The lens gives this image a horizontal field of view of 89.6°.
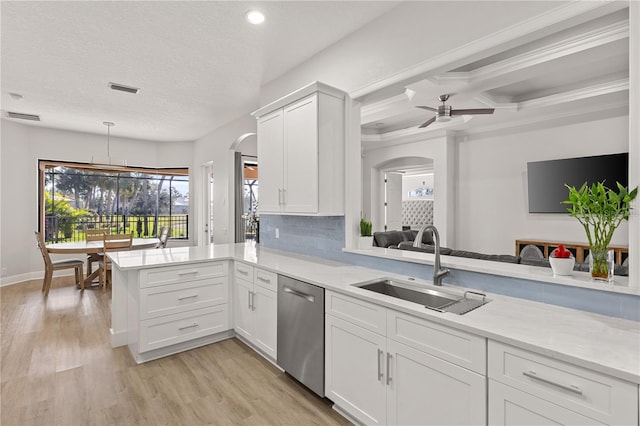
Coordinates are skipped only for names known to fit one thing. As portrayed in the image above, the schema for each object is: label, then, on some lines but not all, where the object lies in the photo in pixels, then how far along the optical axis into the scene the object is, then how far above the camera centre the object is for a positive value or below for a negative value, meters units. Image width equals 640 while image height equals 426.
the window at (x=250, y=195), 7.65 +0.40
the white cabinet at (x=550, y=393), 1.03 -0.64
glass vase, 1.49 -0.25
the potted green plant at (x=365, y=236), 2.83 -0.22
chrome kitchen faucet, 2.01 -0.38
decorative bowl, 1.62 -0.28
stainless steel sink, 1.70 -0.51
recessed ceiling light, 2.45 +1.51
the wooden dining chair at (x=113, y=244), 4.98 -0.51
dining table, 4.88 -0.55
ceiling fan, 4.10 +1.29
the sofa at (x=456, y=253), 2.14 -0.40
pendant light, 6.38 +1.09
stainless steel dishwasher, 2.17 -0.86
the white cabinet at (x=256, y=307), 2.64 -0.85
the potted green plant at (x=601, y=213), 1.41 -0.01
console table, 4.28 -0.56
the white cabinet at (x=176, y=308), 2.78 -0.89
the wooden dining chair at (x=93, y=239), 5.33 -0.46
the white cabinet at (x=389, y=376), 1.41 -0.83
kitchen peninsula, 1.05 -0.49
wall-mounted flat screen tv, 4.39 +0.51
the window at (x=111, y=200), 6.36 +0.24
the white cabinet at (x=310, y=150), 2.67 +0.53
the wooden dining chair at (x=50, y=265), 4.86 -0.84
